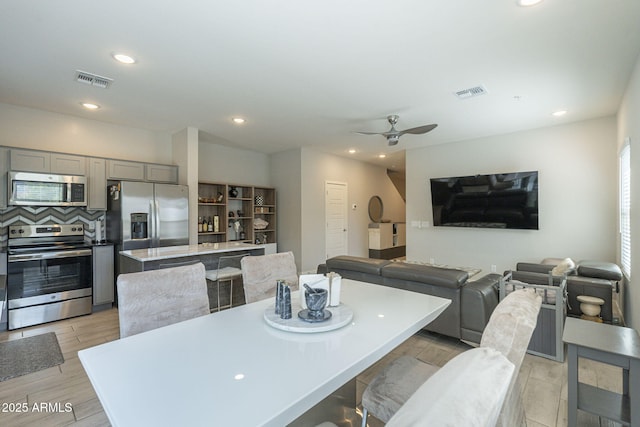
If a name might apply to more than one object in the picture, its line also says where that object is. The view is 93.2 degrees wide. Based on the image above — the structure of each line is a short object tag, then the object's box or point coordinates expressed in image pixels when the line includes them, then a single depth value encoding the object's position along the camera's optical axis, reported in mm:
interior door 6875
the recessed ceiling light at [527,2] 2018
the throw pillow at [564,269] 3281
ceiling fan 3915
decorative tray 1375
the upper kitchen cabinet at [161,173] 4824
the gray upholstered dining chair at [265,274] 2203
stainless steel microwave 3658
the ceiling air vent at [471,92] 3377
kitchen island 3090
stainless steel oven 3455
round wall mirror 8328
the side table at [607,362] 1574
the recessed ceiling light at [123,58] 2727
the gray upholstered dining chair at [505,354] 1135
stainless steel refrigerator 4180
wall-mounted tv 4875
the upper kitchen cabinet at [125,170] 4469
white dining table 851
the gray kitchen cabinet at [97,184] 4297
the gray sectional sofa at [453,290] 2693
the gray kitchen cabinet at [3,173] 3654
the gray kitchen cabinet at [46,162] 3736
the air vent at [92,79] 3071
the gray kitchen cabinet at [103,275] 4059
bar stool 3381
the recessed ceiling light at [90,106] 3900
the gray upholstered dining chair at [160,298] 1571
